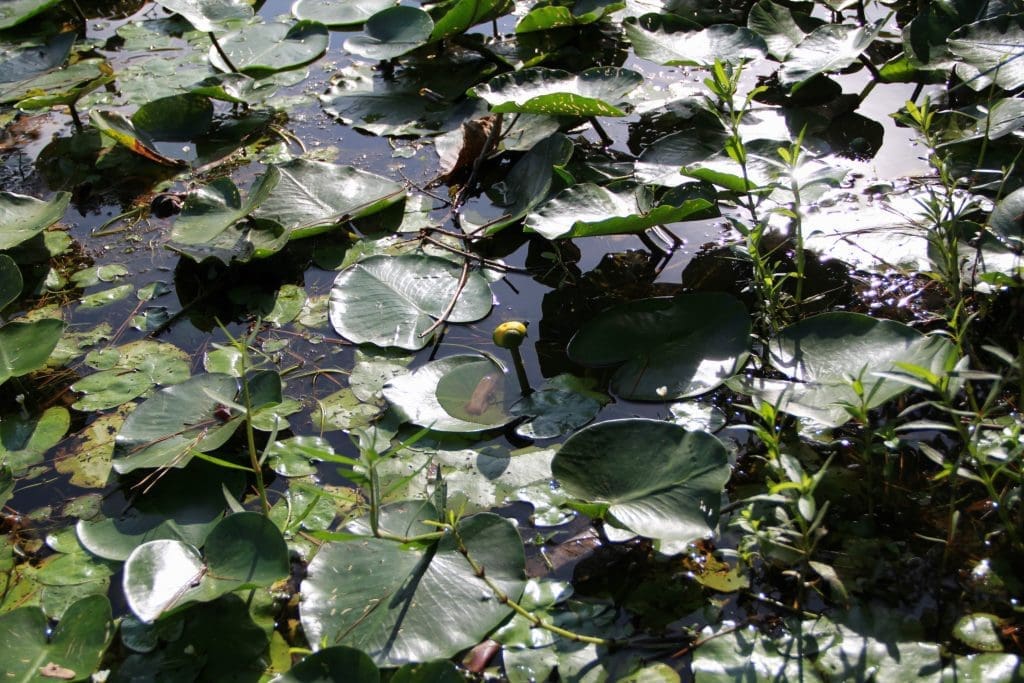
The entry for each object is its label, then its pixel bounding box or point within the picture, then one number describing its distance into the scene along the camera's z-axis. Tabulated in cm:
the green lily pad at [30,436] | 323
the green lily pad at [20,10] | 429
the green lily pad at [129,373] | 331
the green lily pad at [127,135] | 374
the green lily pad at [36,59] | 417
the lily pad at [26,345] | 328
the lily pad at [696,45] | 368
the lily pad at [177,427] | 312
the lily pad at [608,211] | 325
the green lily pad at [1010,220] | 318
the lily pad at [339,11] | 418
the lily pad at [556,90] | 352
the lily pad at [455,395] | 317
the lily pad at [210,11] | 407
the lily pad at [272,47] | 407
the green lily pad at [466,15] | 384
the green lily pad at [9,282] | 338
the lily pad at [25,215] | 353
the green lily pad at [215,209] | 346
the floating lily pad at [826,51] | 358
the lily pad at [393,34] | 395
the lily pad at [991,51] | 345
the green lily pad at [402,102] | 385
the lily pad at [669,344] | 316
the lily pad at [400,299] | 333
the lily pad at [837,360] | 302
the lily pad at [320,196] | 352
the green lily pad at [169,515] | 305
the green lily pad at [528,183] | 345
